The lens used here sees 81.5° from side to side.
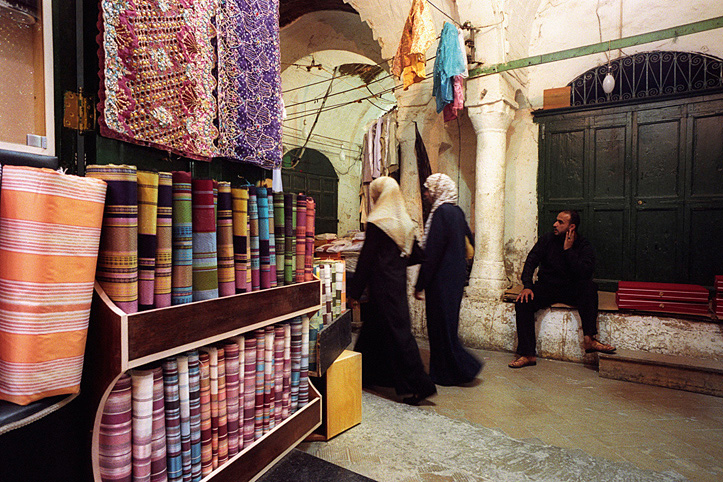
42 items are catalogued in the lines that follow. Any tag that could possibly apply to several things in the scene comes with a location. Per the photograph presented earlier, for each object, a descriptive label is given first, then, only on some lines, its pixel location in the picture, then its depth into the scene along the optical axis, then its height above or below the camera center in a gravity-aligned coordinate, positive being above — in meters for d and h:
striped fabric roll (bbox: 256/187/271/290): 1.91 -0.01
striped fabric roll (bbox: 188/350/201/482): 1.52 -0.65
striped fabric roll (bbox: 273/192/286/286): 2.03 +0.00
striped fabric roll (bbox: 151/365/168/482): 1.38 -0.67
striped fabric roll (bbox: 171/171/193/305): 1.44 -0.01
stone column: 5.28 +0.54
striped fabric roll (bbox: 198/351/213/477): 1.58 -0.70
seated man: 4.32 -0.54
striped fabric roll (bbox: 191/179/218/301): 1.52 -0.03
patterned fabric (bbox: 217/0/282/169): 2.00 +0.78
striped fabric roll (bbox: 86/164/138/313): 1.23 -0.01
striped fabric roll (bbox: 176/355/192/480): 1.47 -0.65
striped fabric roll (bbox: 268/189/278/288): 1.96 -0.07
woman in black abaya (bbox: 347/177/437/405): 3.41 -0.39
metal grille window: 4.85 +1.91
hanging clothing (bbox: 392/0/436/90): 4.71 +2.18
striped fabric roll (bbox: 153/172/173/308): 1.37 -0.03
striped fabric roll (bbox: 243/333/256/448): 1.82 -0.68
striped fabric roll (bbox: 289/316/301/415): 2.16 -0.68
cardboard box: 5.62 +1.82
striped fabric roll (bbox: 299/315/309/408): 2.23 -0.70
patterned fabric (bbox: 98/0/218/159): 1.51 +0.63
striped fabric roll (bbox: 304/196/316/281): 2.26 -0.04
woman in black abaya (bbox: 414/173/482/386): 3.82 -0.46
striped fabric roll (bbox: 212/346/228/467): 1.65 -0.71
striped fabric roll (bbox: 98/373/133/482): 1.26 -0.61
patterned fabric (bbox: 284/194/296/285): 2.08 -0.03
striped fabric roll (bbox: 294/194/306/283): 2.19 -0.02
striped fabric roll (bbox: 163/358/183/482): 1.43 -0.63
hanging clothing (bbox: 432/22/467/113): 4.89 +2.03
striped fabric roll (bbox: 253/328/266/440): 1.88 -0.67
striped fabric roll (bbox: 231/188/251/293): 1.73 -0.01
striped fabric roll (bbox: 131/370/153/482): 1.32 -0.58
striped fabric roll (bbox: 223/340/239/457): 1.70 -0.64
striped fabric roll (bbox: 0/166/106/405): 1.04 -0.11
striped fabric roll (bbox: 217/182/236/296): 1.66 -0.03
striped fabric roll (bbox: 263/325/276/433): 1.92 -0.66
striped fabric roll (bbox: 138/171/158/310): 1.32 +0.00
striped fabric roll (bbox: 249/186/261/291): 1.86 -0.03
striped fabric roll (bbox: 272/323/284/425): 2.02 -0.66
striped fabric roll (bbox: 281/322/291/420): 2.08 -0.71
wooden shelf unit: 1.21 -0.35
